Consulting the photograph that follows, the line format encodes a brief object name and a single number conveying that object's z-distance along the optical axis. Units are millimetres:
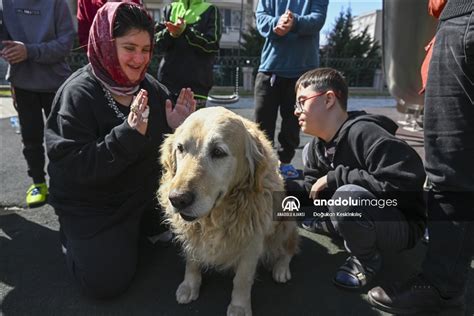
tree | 17984
